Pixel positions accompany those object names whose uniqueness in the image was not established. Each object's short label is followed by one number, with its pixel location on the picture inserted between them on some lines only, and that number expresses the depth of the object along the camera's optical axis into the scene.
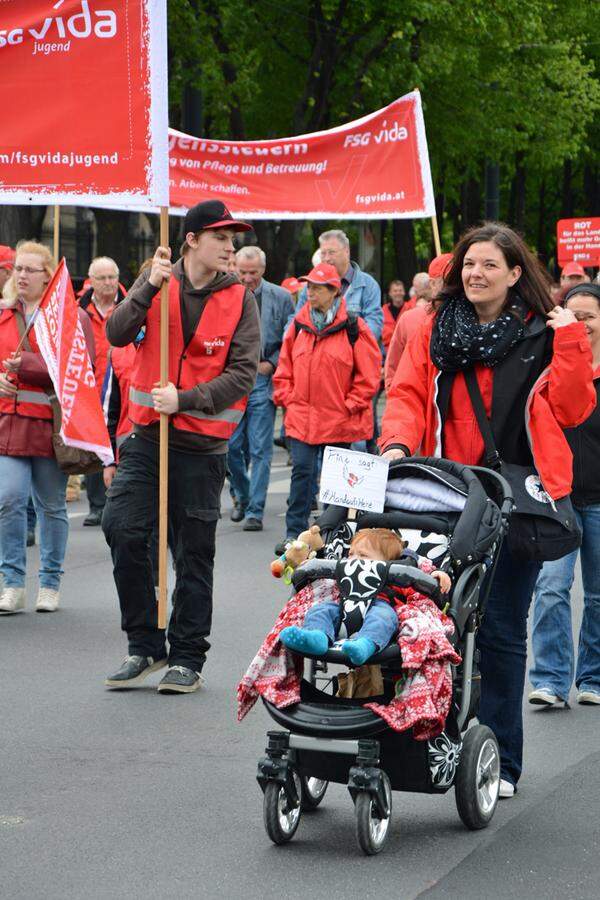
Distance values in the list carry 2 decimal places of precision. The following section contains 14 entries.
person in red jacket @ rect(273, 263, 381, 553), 16.91
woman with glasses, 13.61
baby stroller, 7.16
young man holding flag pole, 10.66
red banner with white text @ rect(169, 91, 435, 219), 20.45
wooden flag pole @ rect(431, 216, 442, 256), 16.08
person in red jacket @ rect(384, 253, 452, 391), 15.15
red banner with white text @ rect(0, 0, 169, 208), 11.04
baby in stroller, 7.00
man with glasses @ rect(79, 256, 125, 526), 18.19
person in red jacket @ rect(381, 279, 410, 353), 35.55
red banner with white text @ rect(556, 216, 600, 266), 38.18
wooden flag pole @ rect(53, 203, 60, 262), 14.97
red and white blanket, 7.08
